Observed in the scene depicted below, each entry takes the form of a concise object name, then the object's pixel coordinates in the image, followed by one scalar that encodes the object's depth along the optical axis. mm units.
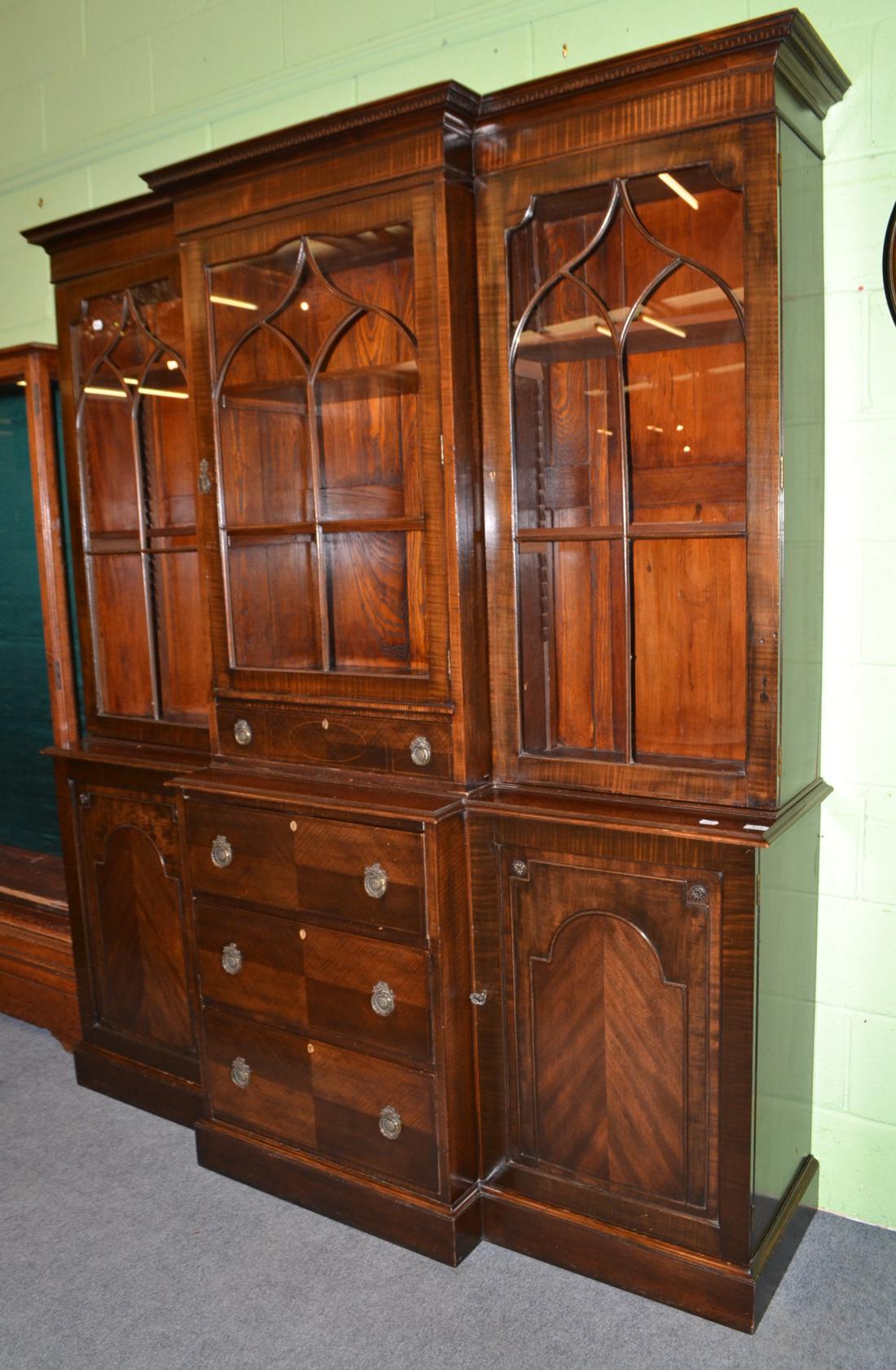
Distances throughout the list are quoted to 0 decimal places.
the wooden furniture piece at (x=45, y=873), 2979
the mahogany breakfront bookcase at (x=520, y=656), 1909
